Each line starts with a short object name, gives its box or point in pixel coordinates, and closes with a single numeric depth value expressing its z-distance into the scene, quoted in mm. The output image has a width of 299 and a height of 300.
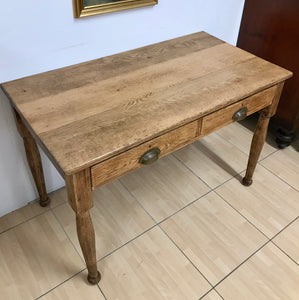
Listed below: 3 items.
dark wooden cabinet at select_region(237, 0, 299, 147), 1745
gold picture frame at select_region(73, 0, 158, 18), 1278
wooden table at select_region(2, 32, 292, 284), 1020
